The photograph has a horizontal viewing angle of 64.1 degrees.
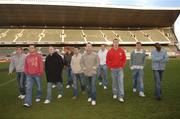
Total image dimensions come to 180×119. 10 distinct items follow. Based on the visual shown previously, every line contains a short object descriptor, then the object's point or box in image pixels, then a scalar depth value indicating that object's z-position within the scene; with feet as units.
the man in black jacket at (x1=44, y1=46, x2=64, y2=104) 16.05
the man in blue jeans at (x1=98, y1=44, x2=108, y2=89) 20.28
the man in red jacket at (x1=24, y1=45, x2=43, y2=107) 15.94
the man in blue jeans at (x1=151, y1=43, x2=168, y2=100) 16.12
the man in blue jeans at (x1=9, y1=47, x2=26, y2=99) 17.58
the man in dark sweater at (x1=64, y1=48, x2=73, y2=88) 20.22
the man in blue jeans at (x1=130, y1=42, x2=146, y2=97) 17.16
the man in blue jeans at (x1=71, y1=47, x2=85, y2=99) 17.04
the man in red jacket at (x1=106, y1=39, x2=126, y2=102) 16.05
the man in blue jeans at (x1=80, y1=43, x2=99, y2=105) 15.54
